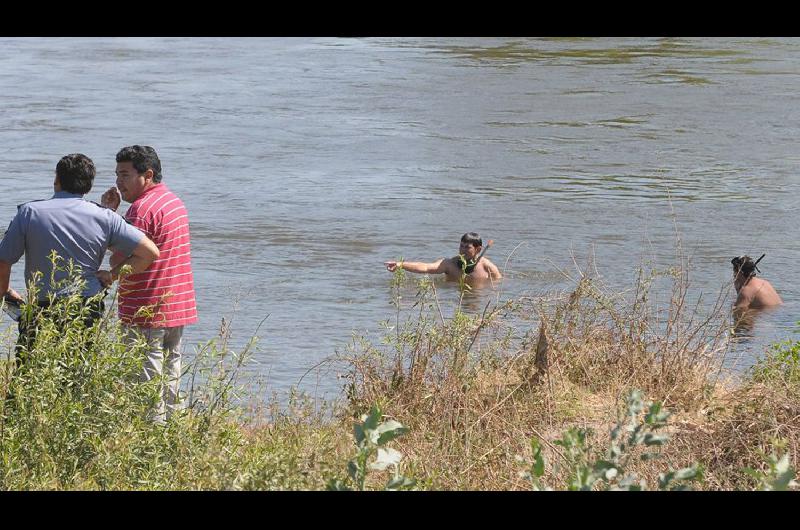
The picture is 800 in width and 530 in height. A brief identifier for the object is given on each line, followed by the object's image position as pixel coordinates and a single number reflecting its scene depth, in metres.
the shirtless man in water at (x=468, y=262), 27.41
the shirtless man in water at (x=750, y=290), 26.25
